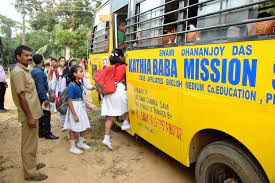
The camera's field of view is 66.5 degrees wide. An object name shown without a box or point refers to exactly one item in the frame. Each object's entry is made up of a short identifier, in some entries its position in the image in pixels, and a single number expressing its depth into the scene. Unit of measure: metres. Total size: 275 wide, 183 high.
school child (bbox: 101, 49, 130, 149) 3.49
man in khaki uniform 2.48
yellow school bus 1.59
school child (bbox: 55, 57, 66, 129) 4.54
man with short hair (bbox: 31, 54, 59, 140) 3.63
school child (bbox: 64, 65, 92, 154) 3.34
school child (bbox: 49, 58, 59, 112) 4.81
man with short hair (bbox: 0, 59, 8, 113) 6.06
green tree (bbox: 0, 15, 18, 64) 30.75
